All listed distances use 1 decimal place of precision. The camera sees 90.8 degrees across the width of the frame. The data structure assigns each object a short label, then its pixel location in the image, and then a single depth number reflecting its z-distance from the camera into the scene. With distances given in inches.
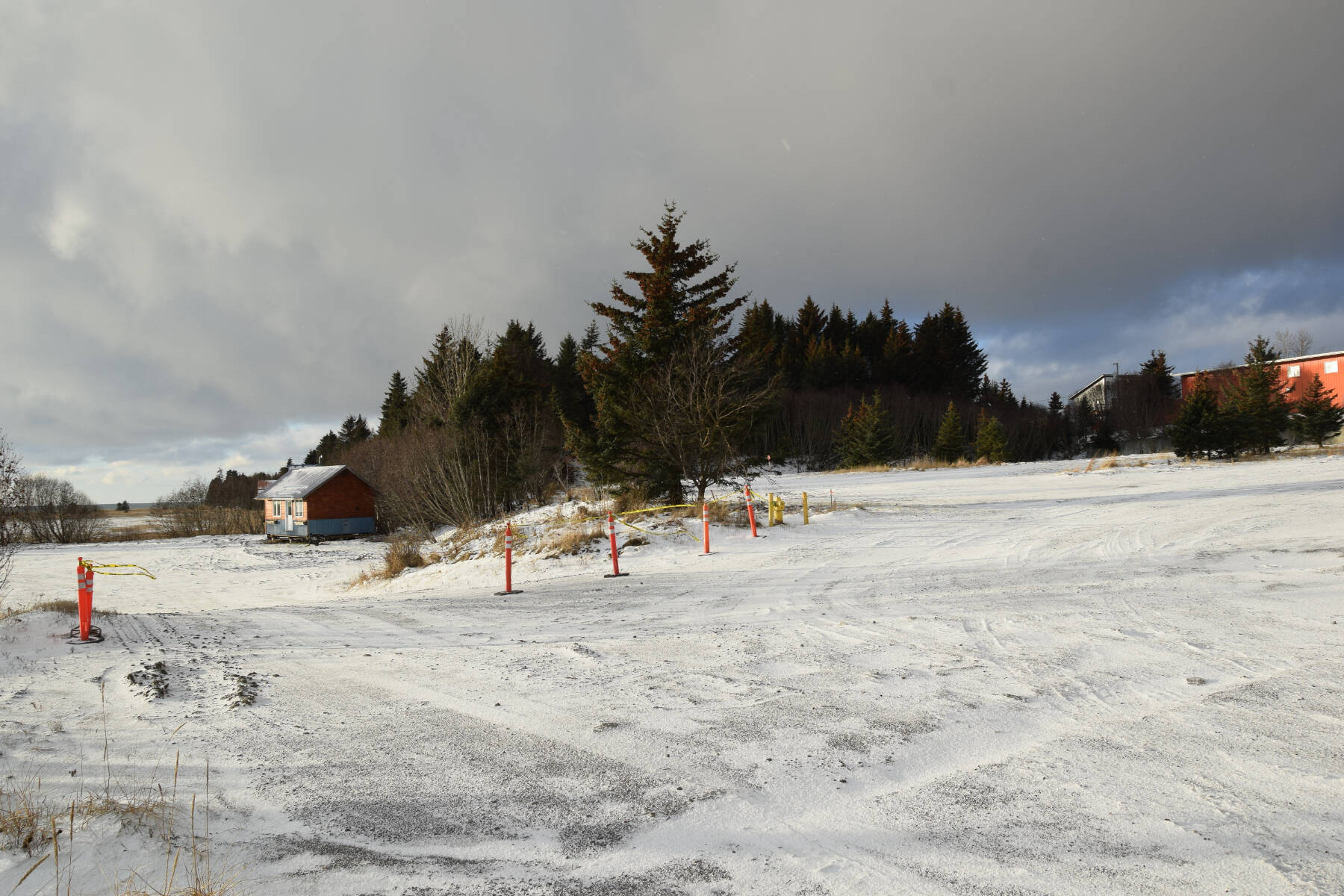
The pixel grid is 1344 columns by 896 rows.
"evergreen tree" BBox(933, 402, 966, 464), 1908.2
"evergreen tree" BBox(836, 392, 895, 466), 1812.3
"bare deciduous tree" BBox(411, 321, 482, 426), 1187.3
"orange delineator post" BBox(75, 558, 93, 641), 360.5
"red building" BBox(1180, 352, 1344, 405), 2138.3
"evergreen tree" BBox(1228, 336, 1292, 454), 1259.8
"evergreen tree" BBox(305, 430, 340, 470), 3241.1
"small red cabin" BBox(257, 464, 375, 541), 1772.9
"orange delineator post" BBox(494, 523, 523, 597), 501.7
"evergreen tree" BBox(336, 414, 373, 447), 3166.8
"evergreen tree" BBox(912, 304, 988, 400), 2728.8
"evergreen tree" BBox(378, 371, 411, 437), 2348.7
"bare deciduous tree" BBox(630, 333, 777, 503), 693.9
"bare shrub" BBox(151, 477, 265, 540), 2160.4
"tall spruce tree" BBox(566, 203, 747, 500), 719.1
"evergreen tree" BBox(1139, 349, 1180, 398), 2785.4
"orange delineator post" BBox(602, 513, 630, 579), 519.5
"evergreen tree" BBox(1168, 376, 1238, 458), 1240.8
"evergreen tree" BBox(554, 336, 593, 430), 1939.0
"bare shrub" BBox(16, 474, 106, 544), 1933.6
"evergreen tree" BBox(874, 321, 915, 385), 2694.4
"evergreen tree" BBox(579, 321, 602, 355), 2500.9
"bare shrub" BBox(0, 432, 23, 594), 528.7
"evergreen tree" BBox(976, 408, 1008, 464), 1820.9
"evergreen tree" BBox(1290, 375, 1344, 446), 1393.9
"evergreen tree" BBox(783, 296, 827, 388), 2541.8
